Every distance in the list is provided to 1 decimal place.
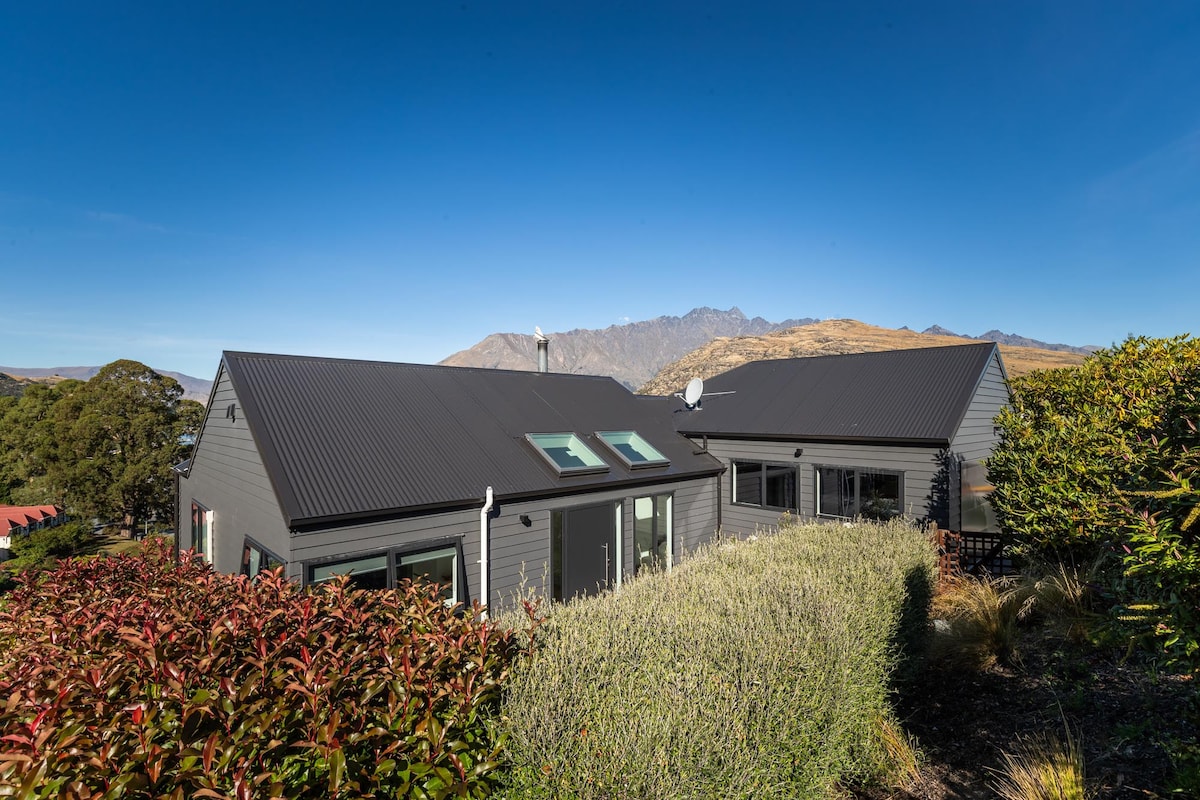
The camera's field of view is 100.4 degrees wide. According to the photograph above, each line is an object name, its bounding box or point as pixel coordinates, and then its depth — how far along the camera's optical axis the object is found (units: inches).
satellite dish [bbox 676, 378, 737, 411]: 616.7
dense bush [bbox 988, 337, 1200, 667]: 99.3
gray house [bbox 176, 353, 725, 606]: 303.3
